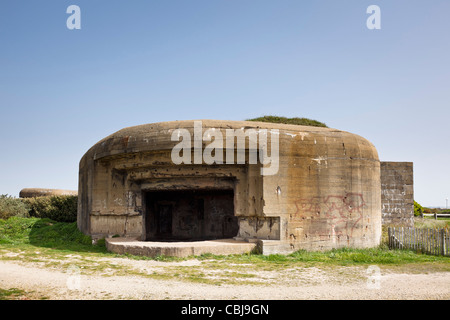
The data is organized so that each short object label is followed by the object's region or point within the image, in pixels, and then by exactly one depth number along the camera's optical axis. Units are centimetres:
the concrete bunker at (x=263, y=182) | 962
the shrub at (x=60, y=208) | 1862
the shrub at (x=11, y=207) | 1898
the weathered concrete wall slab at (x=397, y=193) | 1465
